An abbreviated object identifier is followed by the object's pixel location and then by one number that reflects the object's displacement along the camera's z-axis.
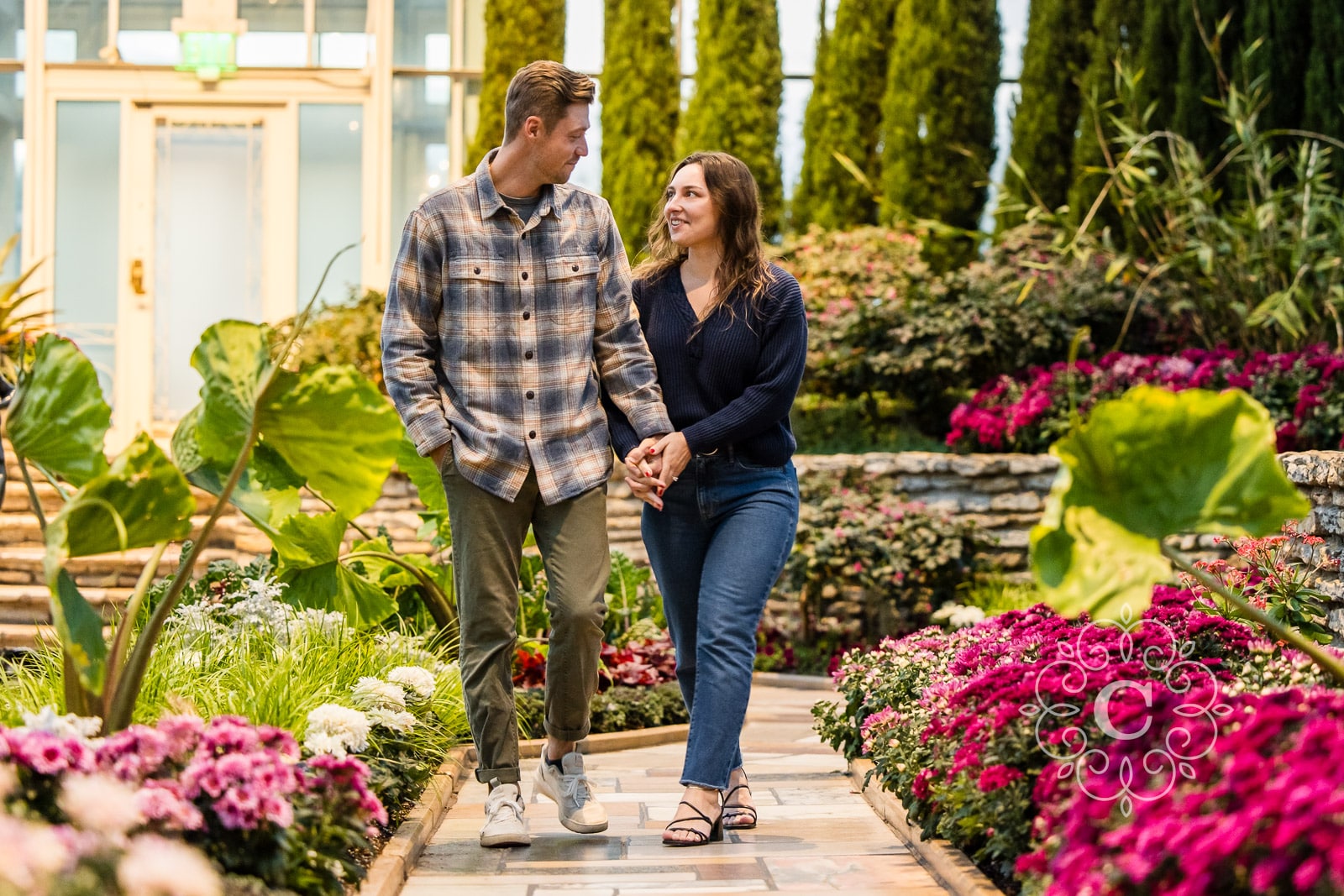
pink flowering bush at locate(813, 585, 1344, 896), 2.24
